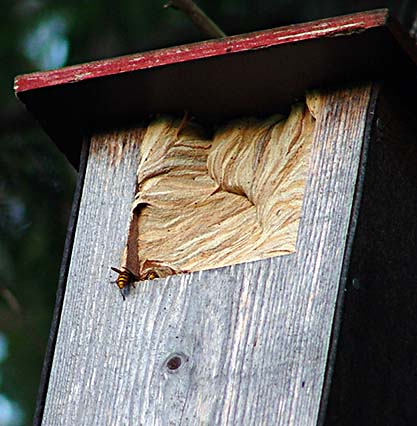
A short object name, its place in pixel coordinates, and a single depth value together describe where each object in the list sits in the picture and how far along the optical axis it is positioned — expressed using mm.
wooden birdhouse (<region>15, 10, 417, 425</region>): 5984
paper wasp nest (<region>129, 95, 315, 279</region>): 6512
